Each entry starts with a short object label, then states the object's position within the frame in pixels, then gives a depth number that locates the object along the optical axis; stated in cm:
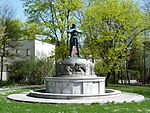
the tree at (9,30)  4697
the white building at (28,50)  5459
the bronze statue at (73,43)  2623
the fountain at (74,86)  2077
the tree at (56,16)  3978
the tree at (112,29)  3784
